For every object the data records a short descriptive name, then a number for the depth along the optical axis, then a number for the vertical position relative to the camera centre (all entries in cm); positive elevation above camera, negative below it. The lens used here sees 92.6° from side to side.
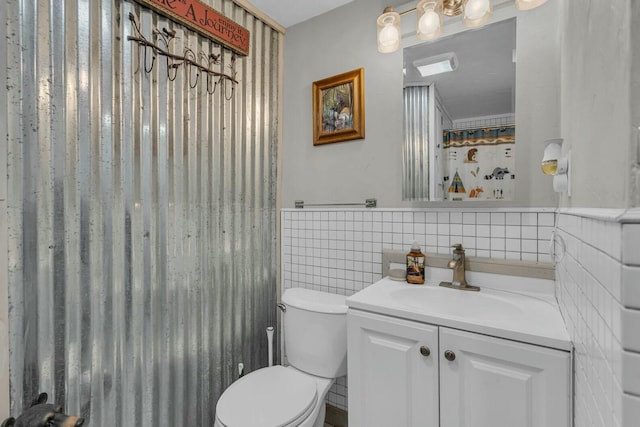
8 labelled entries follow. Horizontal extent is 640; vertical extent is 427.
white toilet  122 -81
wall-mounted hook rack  131 +71
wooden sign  137 +93
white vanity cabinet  91 -58
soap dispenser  149 -29
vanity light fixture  134 +89
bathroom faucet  140 -28
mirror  136 +44
